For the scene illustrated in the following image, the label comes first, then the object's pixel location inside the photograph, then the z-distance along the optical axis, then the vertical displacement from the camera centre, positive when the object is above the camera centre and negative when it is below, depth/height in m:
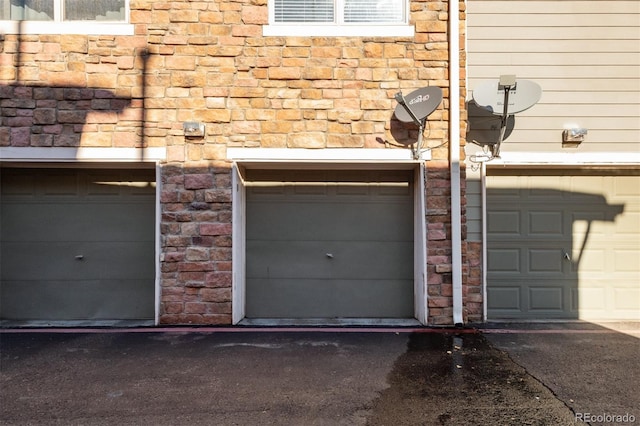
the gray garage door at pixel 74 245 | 6.12 -0.32
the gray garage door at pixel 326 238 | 6.16 -0.22
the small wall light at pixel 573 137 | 5.95 +1.21
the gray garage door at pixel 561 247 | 6.22 -0.36
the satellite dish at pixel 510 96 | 5.54 +1.68
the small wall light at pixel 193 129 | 5.61 +1.24
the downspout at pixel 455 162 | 5.68 +0.81
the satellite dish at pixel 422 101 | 5.44 +1.56
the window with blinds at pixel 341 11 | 5.94 +2.97
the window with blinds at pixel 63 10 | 5.77 +2.91
